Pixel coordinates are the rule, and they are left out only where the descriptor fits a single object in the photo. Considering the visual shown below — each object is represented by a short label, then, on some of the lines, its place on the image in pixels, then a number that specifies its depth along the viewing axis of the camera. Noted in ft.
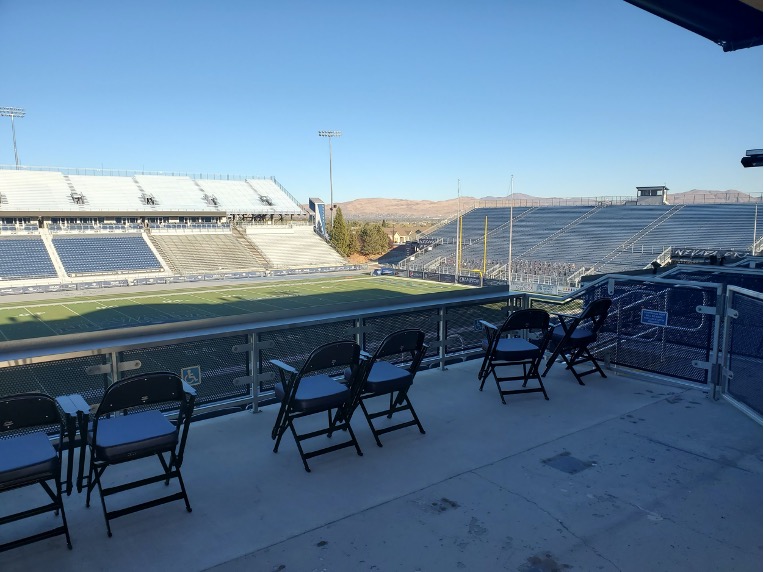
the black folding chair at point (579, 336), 17.46
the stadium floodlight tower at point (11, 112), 170.71
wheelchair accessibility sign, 14.04
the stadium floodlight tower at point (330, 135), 193.98
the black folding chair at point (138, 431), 9.50
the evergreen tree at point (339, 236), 166.40
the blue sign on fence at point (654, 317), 18.11
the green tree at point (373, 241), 187.62
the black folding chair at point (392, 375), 12.98
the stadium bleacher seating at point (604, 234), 114.42
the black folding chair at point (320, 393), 11.93
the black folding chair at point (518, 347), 16.47
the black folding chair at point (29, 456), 8.50
